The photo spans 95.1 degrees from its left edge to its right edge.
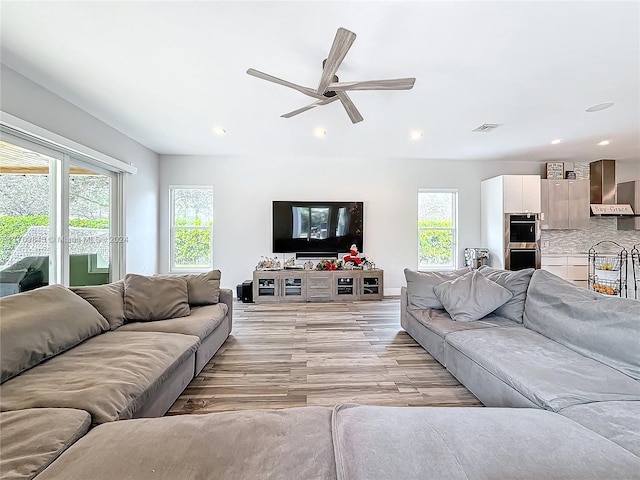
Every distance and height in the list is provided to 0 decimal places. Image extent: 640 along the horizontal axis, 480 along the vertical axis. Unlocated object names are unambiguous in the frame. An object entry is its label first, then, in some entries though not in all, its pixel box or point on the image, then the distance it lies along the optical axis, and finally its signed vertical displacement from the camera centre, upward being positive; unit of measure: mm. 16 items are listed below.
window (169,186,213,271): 5629 +279
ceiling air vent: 3893 +1549
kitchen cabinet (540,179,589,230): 5480 +677
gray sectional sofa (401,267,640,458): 1314 -709
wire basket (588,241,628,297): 4559 -497
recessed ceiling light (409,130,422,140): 4188 +1574
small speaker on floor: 5129 -882
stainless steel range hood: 5684 +1102
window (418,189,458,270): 5957 +241
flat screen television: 5570 +284
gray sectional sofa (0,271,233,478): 1185 -670
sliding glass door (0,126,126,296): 2752 +305
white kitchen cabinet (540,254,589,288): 5504 -496
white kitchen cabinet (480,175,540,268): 5312 +749
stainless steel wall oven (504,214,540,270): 5293 -14
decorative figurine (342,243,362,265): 5422 -292
